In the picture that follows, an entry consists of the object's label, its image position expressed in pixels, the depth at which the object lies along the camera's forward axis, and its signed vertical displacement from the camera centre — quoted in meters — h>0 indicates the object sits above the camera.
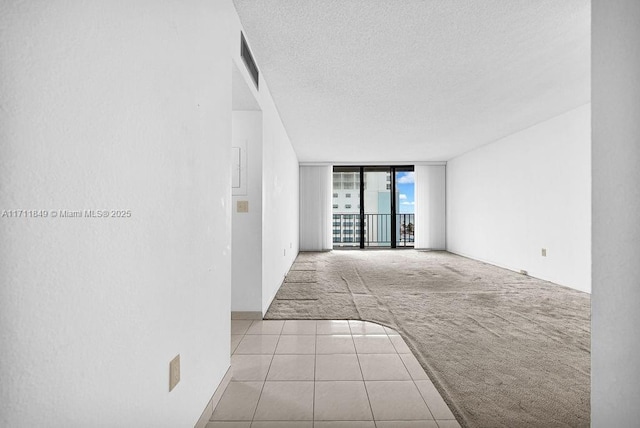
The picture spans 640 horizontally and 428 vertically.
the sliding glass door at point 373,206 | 9.28 +0.16
